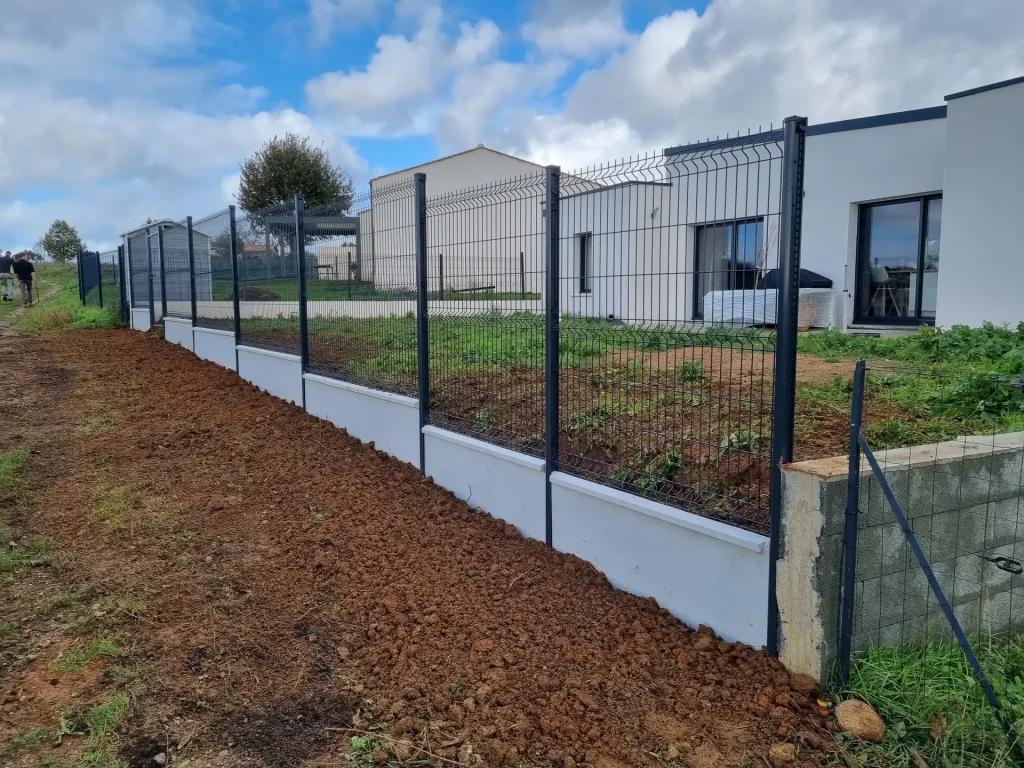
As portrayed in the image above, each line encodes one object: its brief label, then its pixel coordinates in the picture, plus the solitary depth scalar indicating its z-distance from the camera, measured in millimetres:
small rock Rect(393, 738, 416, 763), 2854
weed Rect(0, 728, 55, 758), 2857
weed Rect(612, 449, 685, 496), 4031
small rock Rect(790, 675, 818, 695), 3152
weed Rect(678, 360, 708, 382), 4004
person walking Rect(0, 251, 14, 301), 25203
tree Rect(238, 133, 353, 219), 31797
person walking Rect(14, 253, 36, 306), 23719
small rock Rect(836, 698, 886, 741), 2910
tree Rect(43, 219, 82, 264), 51250
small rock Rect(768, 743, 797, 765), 2812
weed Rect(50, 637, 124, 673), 3438
